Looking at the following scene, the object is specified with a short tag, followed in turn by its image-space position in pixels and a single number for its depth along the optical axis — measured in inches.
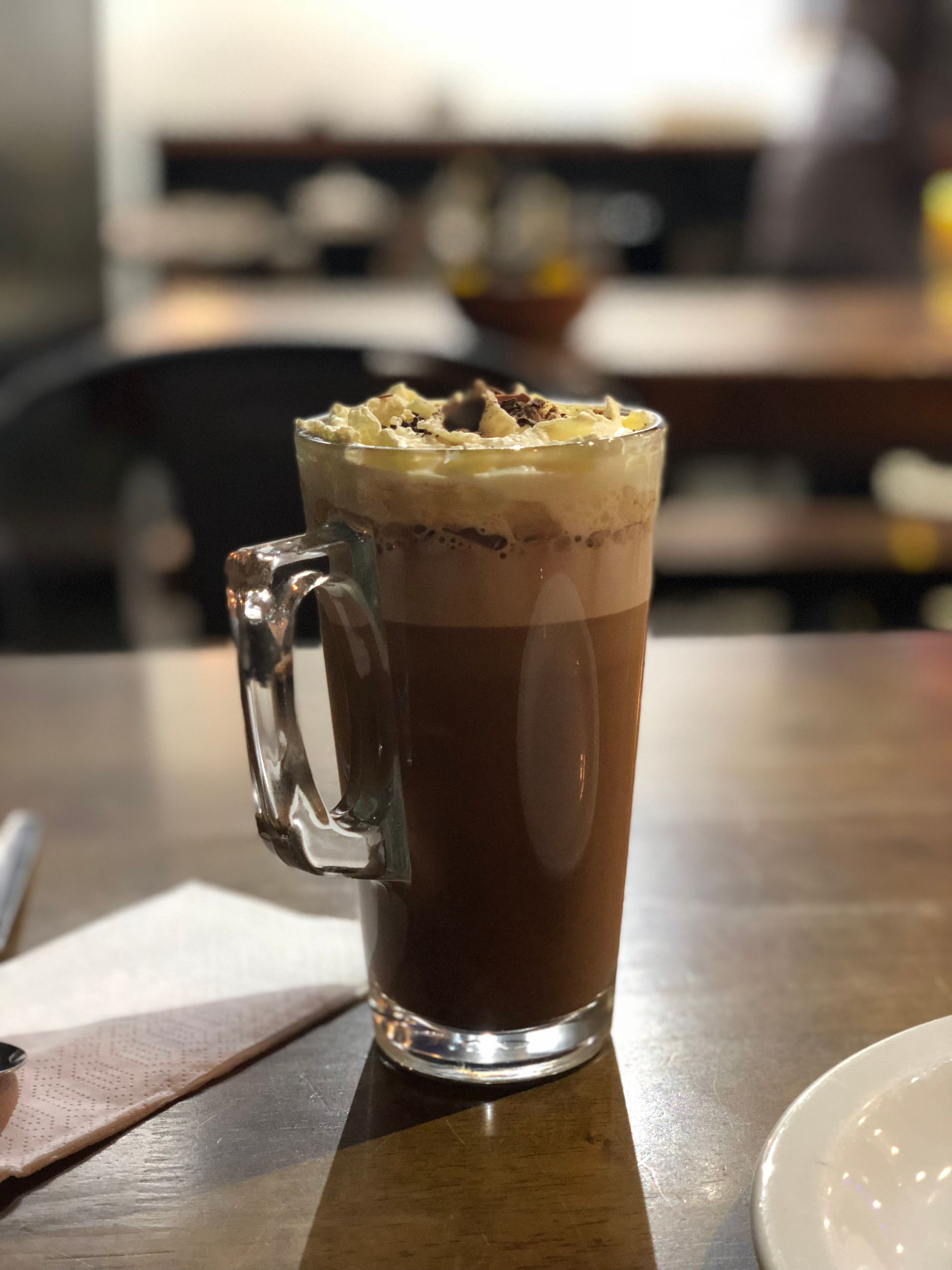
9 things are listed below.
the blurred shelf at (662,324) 95.6
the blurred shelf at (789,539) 126.0
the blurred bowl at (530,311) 98.1
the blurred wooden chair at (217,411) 59.6
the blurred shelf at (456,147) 201.6
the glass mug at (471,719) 19.5
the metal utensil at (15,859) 26.4
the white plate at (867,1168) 14.9
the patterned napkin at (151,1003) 19.7
